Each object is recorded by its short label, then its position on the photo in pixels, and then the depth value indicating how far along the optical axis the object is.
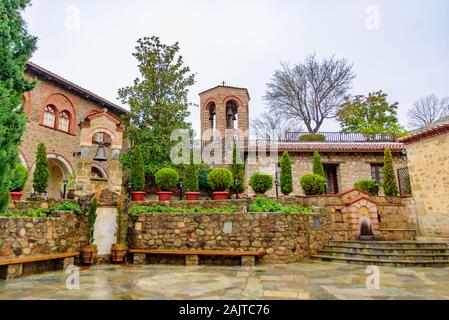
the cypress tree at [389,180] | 11.13
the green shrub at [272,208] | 8.02
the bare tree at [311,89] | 22.47
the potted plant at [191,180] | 11.95
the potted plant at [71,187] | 9.85
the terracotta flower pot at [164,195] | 10.39
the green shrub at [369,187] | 11.95
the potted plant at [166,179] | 10.97
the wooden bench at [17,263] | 5.01
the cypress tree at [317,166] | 13.25
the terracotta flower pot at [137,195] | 10.62
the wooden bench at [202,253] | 6.91
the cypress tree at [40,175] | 10.73
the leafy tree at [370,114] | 20.88
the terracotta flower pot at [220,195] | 10.47
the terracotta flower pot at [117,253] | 7.03
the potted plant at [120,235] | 7.04
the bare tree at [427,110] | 24.16
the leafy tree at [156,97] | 14.62
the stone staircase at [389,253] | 6.76
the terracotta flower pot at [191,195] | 10.36
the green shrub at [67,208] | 7.11
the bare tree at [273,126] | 24.33
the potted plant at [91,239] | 6.74
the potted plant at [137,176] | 11.54
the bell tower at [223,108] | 17.78
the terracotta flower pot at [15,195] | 9.10
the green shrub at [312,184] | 11.18
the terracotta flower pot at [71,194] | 9.82
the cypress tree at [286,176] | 12.16
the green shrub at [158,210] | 7.87
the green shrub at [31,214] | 6.25
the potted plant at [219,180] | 11.15
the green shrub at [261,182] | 11.57
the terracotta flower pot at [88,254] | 6.73
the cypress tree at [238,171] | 13.52
